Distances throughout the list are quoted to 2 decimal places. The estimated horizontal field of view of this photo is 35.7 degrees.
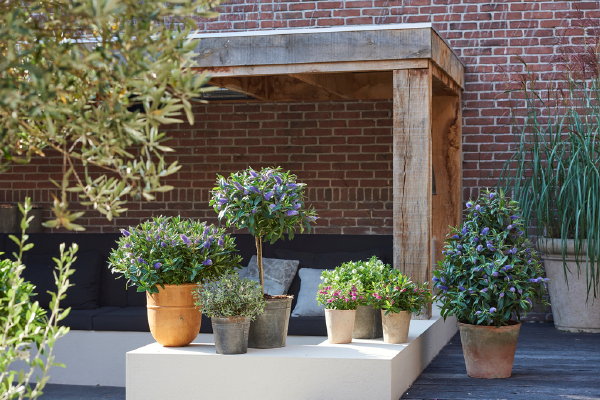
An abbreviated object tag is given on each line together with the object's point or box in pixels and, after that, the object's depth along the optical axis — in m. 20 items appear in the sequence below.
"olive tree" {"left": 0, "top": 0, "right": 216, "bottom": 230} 1.70
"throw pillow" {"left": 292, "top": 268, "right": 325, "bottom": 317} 6.00
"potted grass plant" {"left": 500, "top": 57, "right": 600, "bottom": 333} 5.84
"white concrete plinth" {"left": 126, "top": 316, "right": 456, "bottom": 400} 4.23
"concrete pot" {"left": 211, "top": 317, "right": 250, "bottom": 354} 4.27
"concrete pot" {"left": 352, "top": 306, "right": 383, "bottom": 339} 4.84
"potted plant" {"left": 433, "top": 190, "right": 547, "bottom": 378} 4.66
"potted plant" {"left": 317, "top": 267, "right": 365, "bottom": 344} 4.59
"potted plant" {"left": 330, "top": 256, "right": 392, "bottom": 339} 4.76
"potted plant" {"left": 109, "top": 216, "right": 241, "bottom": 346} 4.44
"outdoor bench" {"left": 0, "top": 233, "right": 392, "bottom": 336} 6.40
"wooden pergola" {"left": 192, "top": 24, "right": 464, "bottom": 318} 5.11
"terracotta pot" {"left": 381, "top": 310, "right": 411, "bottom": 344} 4.64
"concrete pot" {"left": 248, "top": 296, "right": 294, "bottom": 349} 4.45
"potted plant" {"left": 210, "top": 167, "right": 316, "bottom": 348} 4.39
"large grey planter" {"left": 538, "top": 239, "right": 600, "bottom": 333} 6.23
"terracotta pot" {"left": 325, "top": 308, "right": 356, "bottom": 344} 4.59
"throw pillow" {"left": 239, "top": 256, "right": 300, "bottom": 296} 6.27
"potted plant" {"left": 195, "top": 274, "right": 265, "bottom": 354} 4.23
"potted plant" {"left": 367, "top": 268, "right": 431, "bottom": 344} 4.64
